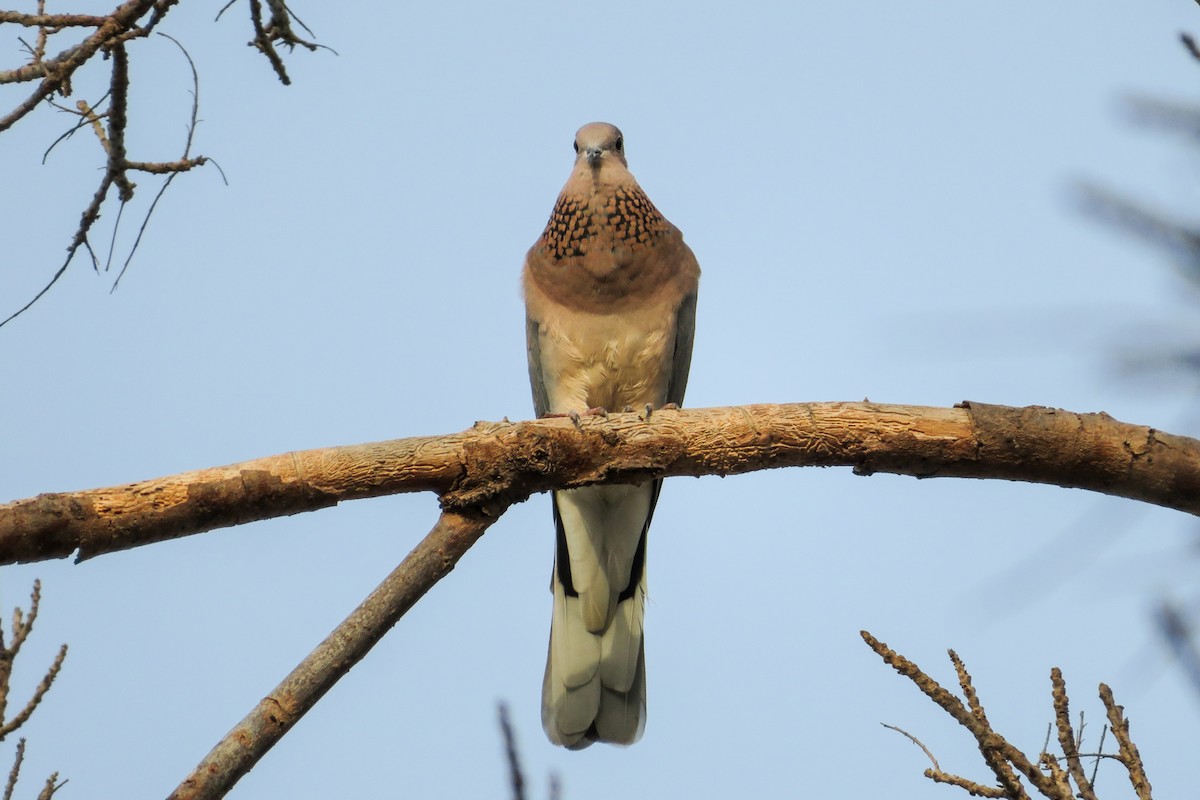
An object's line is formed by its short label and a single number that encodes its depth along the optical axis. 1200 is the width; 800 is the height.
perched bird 10.16
